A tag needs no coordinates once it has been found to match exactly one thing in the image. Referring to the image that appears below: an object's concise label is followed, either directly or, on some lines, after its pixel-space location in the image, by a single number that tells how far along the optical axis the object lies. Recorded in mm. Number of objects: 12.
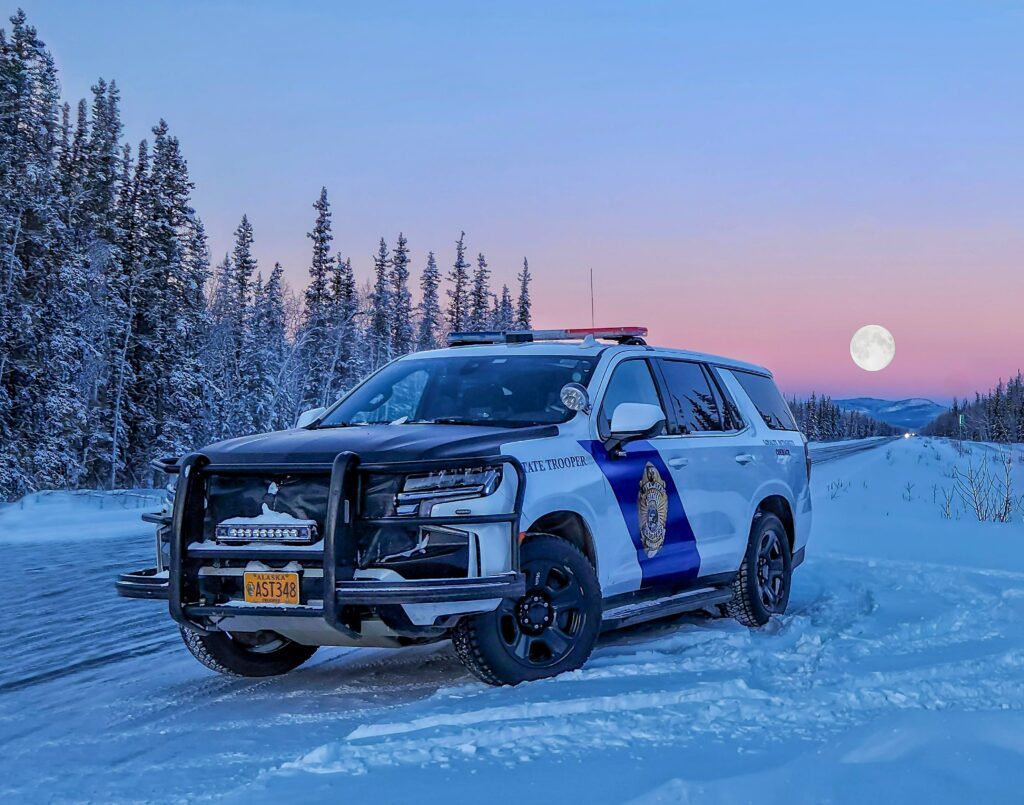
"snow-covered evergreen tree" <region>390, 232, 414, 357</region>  79938
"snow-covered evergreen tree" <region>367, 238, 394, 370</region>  78250
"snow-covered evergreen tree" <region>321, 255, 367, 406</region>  61344
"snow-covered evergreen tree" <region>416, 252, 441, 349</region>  91812
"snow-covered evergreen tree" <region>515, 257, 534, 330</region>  85188
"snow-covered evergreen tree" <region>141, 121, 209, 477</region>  45219
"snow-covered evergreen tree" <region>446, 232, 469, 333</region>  83562
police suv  5133
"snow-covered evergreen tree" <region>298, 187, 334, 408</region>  60219
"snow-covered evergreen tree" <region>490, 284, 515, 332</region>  94250
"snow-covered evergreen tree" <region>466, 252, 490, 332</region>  82875
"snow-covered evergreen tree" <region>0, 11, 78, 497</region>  36062
